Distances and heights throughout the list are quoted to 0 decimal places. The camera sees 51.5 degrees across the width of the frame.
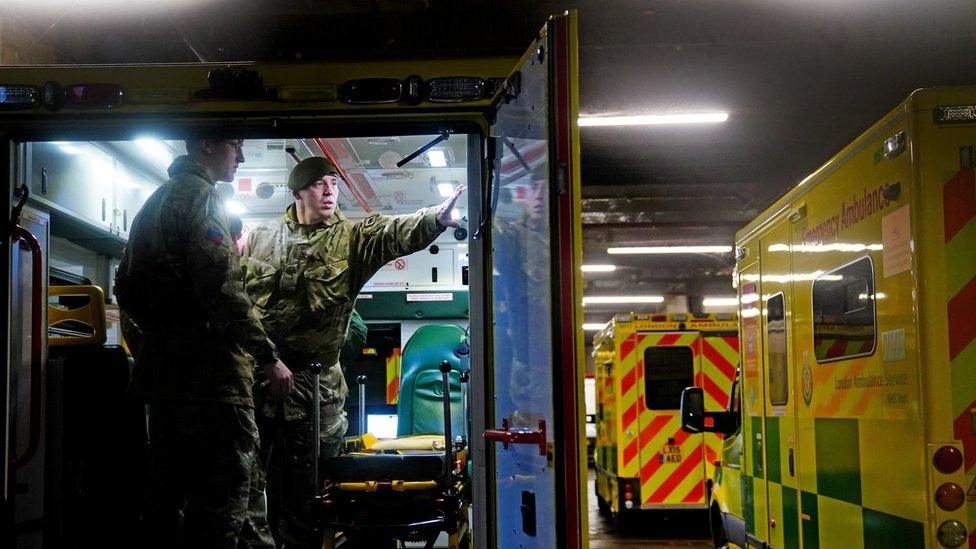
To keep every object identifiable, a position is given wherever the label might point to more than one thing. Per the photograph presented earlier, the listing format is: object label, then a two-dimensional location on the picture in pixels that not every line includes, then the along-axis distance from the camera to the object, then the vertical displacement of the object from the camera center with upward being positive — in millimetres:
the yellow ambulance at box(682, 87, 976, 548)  3457 -5
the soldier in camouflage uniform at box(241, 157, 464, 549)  5117 +266
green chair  6574 -232
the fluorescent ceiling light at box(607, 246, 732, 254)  18000 +1669
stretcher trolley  4777 -708
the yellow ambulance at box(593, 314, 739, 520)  11922 -675
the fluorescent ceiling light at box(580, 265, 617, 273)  20634 +1555
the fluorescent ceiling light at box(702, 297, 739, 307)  27267 +1100
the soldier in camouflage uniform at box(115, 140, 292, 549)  3898 -44
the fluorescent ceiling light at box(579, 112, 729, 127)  10336 +2296
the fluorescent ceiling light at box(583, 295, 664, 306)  25875 +1160
